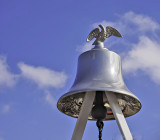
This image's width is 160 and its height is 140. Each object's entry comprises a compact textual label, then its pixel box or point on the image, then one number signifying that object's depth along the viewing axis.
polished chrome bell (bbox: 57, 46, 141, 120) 6.18
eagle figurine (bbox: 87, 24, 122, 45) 7.04
